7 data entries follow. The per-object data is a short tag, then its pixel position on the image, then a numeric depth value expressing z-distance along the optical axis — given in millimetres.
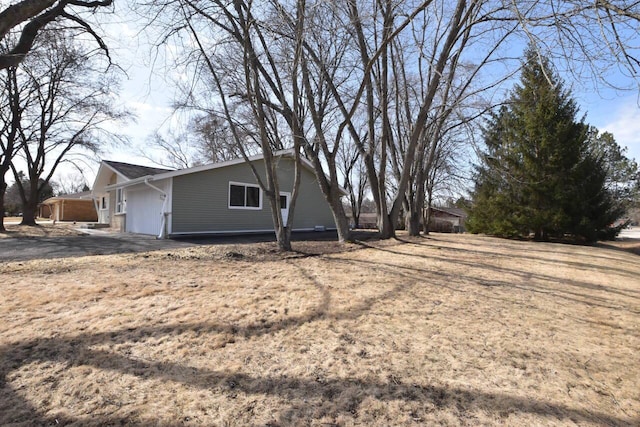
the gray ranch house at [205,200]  11680
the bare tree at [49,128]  14959
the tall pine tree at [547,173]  14414
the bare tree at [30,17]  3918
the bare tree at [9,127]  14117
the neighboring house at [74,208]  27000
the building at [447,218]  28088
